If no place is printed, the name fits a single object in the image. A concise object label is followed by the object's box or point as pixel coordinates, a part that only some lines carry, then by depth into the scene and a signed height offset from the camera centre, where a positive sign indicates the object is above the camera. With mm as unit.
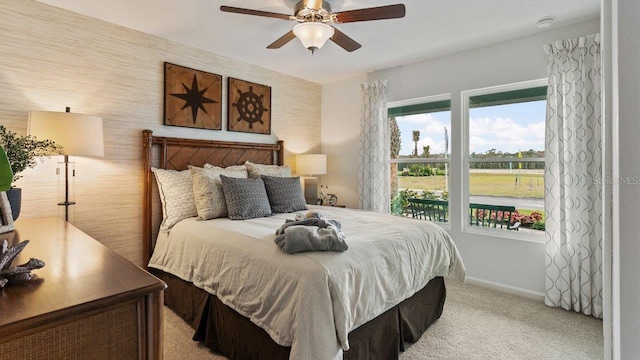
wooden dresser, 731 -342
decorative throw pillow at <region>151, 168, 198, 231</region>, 2734 -147
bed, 1499 -628
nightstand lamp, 4172 +161
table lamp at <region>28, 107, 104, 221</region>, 2104 +358
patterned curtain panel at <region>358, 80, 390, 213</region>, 4014 +430
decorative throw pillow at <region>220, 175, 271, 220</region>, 2691 -164
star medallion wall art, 3117 +895
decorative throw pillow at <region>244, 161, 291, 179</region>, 3338 +123
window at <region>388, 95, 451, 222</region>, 3707 +365
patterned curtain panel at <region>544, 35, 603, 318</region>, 2605 +32
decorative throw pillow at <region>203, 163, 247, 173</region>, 3131 +152
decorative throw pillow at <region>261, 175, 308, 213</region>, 3059 -136
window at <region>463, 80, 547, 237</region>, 3096 +259
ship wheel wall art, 3647 +919
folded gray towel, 1709 -336
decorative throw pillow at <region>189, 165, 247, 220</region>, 2693 -122
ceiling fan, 2014 +1119
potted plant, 1640 +149
